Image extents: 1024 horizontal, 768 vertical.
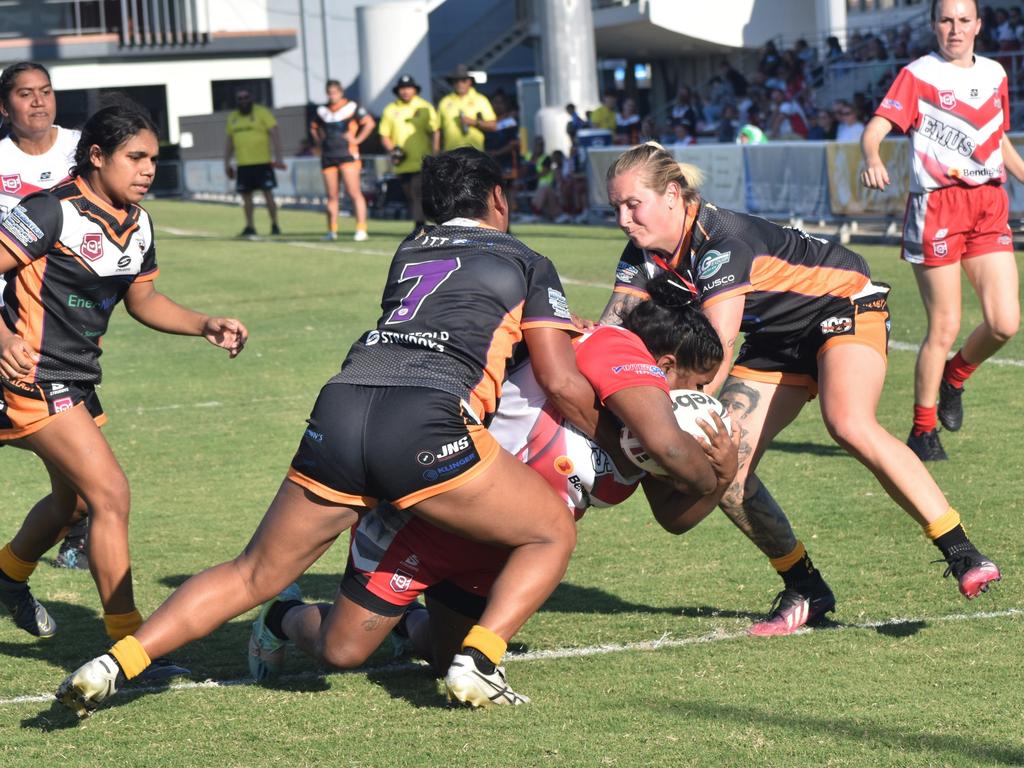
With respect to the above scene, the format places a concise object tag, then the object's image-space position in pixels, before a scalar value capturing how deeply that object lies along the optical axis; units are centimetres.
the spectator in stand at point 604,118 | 2969
